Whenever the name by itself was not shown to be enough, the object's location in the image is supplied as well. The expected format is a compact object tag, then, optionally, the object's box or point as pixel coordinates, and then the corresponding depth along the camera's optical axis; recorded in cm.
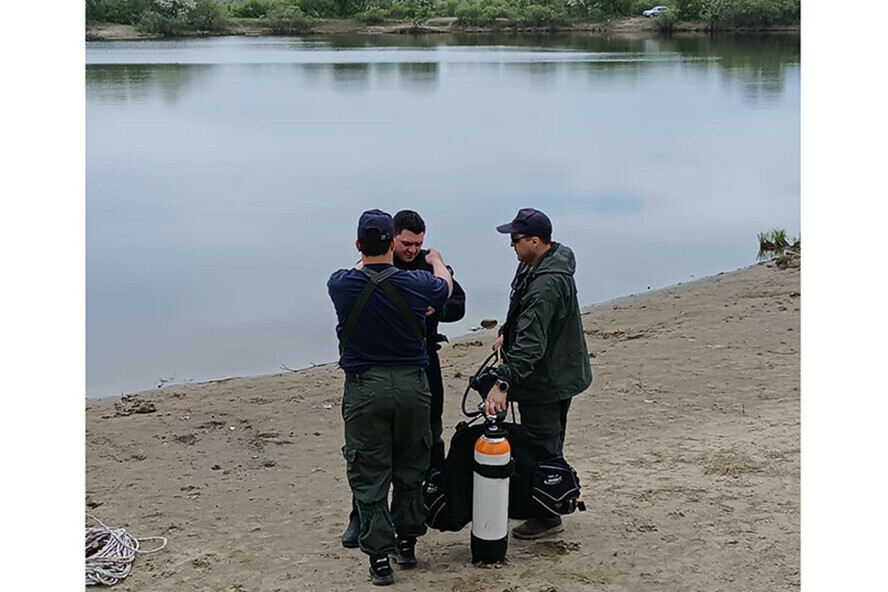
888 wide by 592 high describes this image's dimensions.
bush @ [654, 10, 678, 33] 6919
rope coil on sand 504
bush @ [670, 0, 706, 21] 6794
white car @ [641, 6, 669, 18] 7081
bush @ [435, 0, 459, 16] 7881
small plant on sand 1584
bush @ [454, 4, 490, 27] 7656
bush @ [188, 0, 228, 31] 6718
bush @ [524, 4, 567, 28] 7481
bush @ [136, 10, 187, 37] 6388
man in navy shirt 458
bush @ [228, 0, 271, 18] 7312
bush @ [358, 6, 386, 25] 7738
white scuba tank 480
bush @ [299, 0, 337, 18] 7594
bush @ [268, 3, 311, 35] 7269
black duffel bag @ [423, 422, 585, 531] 501
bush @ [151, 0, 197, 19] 6488
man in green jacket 493
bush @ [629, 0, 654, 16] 7525
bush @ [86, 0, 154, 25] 5806
